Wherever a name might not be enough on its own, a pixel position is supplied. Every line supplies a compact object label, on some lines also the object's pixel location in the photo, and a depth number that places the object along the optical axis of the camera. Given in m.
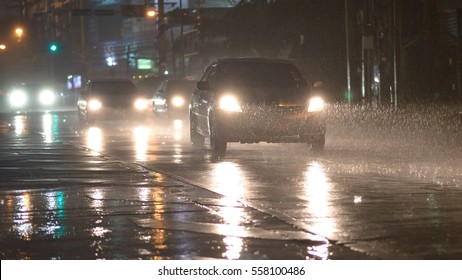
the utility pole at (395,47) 28.57
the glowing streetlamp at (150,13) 60.69
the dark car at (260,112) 20.45
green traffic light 66.62
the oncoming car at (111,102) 37.03
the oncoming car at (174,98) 39.12
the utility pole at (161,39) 55.59
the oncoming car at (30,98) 69.62
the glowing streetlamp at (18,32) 64.94
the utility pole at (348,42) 31.99
